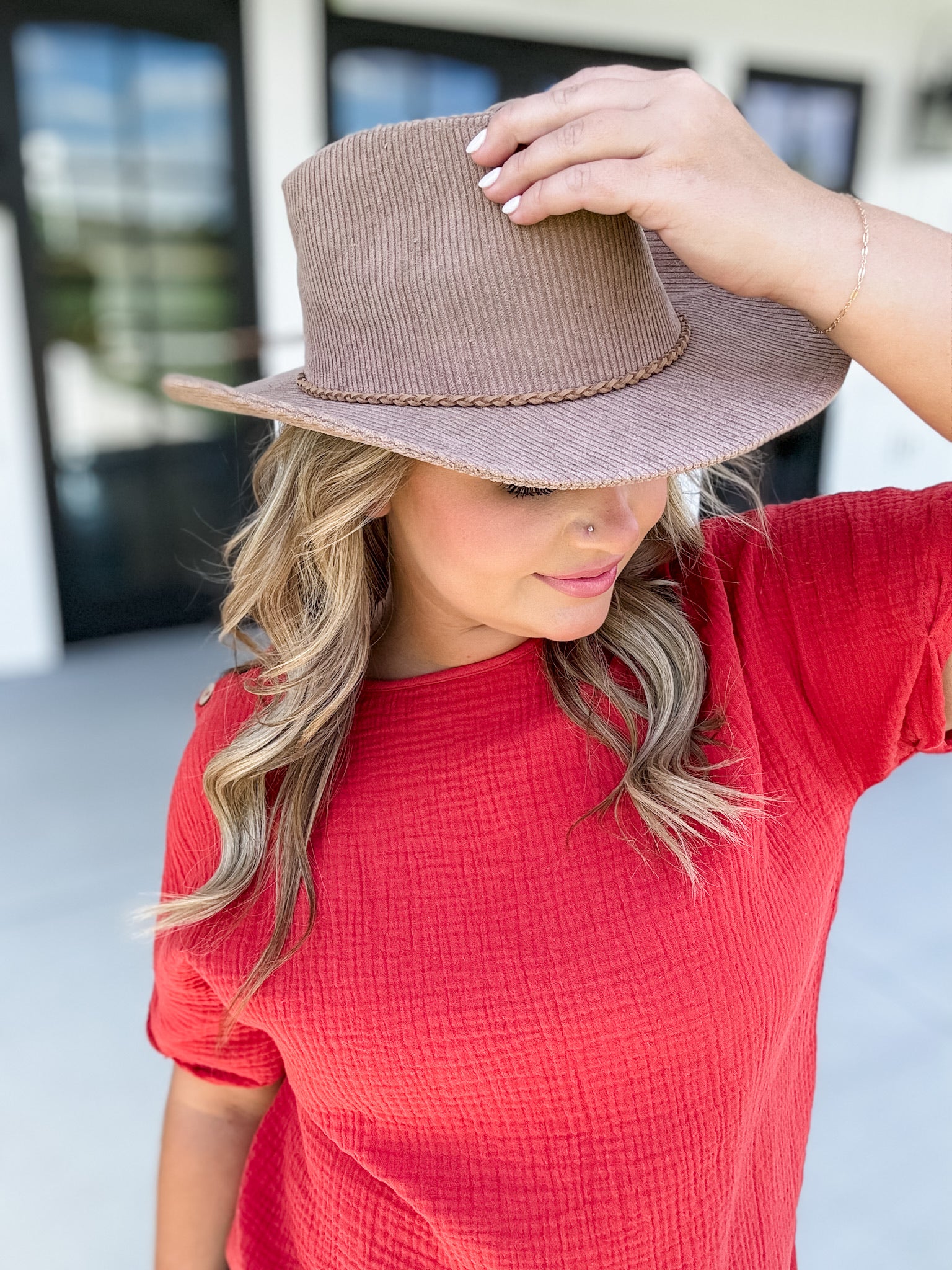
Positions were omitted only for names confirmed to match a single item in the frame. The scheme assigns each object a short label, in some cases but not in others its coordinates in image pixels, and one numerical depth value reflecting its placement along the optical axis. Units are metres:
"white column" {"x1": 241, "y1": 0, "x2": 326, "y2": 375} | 3.94
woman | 0.67
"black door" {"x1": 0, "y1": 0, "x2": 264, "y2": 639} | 3.79
